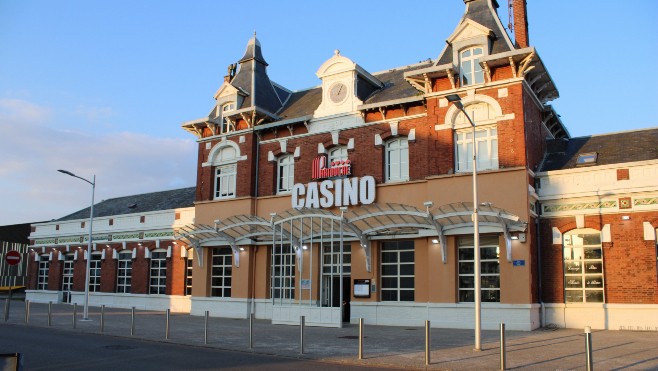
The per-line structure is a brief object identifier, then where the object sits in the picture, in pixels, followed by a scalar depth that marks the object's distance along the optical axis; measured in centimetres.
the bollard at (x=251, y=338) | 1498
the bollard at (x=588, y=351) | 1032
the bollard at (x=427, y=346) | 1227
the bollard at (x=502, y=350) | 1147
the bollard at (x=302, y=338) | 1394
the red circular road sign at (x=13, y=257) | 2168
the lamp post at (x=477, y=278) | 1404
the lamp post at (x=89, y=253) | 2370
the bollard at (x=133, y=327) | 1807
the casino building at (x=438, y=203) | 2047
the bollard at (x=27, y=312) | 2226
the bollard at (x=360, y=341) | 1317
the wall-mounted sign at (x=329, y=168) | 2539
